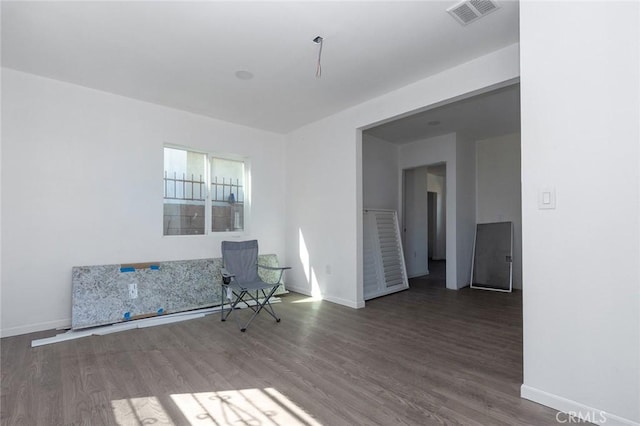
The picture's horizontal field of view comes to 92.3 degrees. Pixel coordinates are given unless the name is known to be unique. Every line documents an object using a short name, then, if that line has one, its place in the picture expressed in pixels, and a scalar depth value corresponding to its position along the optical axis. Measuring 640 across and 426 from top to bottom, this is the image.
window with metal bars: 4.24
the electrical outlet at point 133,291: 3.63
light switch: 1.87
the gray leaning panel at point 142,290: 3.36
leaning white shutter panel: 4.88
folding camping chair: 3.59
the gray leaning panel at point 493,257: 5.29
